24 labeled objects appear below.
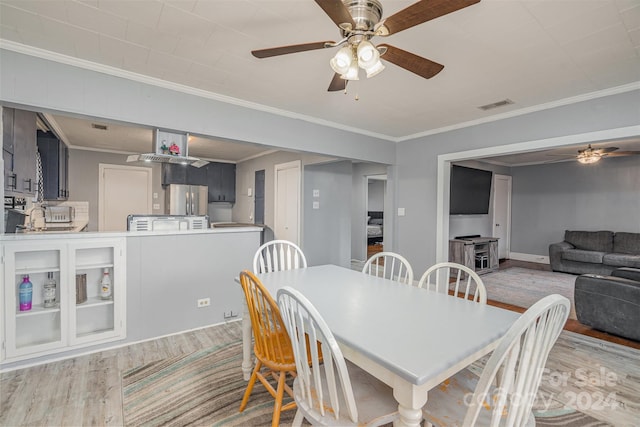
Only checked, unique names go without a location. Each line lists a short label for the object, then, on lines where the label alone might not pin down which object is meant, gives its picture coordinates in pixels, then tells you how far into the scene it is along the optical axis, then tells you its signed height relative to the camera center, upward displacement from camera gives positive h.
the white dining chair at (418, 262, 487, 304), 1.77 -0.96
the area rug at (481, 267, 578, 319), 4.19 -1.20
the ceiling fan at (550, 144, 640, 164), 4.69 +0.91
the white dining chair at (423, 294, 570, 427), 0.94 -0.57
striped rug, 1.79 -1.25
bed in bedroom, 9.12 -0.59
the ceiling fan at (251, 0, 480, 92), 1.21 +0.80
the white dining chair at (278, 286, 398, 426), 1.11 -0.78
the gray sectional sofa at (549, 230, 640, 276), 5.23 -0.74
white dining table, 1.04 -0.52
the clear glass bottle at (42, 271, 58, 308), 2.47 -0.75
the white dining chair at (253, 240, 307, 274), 2.52 -0.46
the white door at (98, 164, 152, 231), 5.80 +0.18
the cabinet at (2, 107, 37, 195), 2.46 +0.45
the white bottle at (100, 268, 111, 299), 2.68 -0.74
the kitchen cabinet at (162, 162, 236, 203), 6.19 +0.58
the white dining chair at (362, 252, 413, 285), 2.24 -0.47
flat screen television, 5.63 +0.36
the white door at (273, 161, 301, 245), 5.18 +0.07
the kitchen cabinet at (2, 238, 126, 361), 2.27 -0.79
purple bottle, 2.37 -0.73
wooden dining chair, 1.51 -0.72
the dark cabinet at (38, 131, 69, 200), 4.02 +0.50
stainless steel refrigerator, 6.05 +0.10
